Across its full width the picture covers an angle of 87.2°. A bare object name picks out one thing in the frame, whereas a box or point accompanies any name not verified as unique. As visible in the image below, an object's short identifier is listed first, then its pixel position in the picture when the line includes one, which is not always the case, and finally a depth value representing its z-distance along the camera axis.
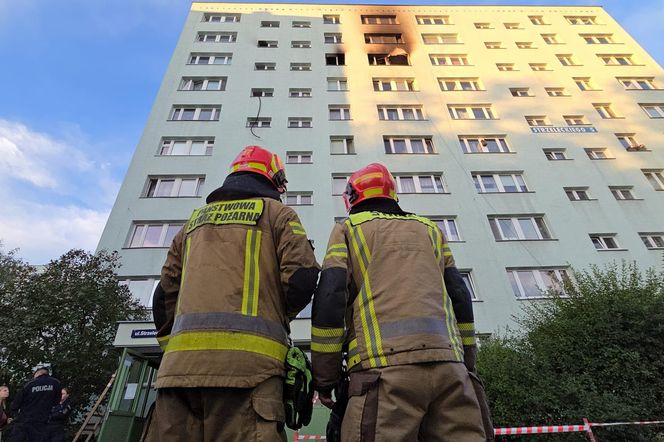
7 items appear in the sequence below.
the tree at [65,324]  8.98
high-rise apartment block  14.66
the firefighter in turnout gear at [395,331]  1.87
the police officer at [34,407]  6.16
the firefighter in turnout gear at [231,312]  1.75
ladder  7.81
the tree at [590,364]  6.48
